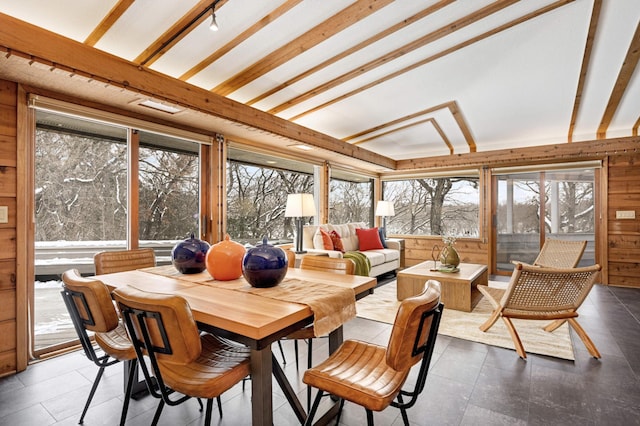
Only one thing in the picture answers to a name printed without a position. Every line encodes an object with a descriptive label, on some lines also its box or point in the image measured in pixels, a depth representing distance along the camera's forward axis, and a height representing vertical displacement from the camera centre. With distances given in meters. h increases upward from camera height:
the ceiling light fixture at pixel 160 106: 2.94 +0.99
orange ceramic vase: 1.99 -0.28
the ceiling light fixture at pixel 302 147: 4.81 +0.99
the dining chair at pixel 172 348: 1.25 -0.54
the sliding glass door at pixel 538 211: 5.85 +0.02
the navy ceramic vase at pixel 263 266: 1.78 -0.28
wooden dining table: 1.30 -0.41
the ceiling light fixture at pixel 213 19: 2.21 +1.30
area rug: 2.88 -1.15
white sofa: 5.12 -0.56
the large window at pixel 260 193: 4.62 +0.31
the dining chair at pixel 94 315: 1.61 -0.50
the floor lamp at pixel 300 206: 4.32 +0.10
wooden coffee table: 3.85 -0.86
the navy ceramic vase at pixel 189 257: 2.20 -0.28
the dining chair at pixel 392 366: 1.25 -0.70
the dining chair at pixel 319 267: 2.11 -0.39
